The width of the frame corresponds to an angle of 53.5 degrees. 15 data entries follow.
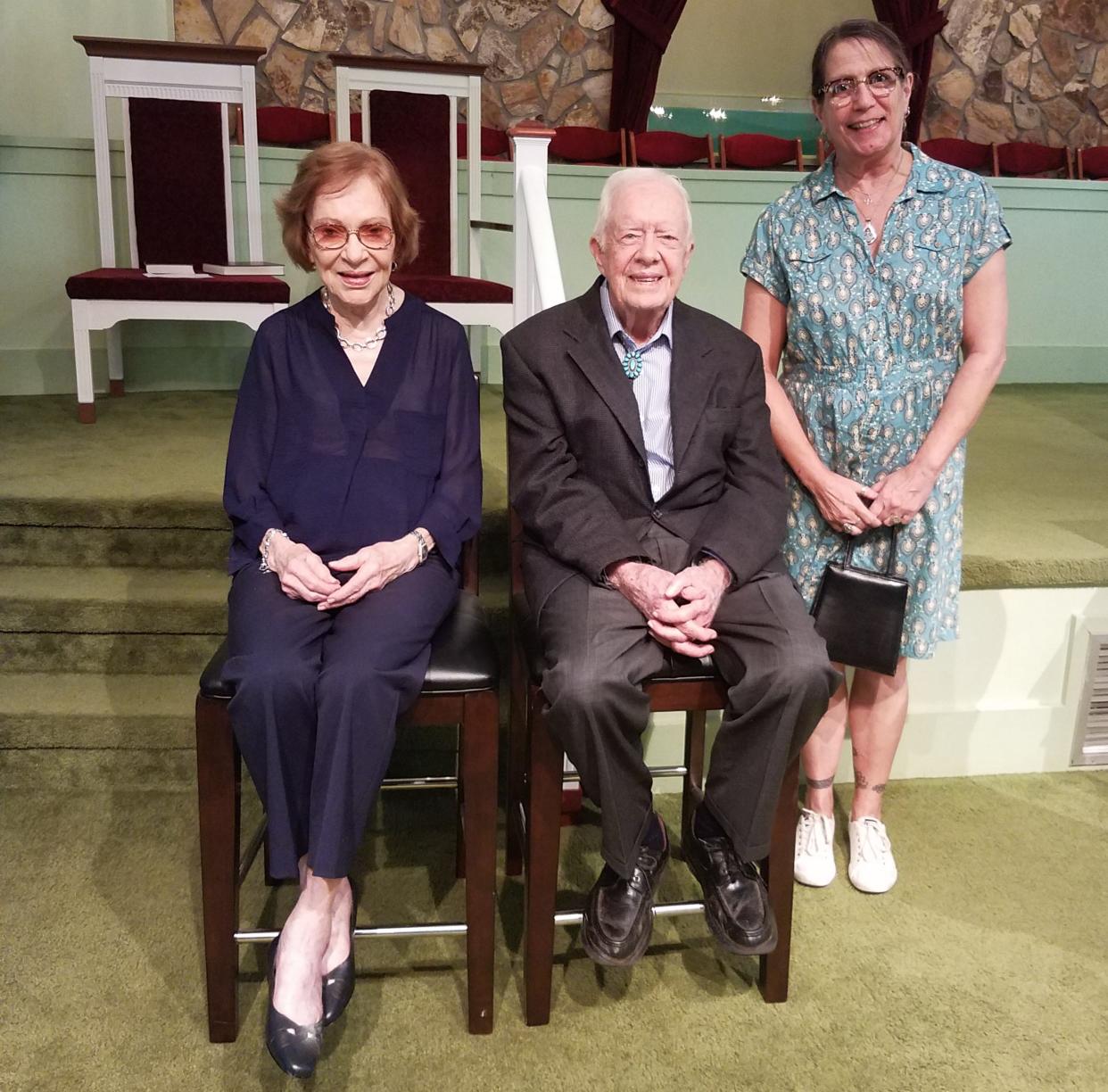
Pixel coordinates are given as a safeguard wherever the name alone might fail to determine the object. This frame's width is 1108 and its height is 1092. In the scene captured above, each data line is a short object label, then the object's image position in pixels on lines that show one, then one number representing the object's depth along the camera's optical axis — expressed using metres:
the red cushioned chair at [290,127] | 5.61
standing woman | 1.91
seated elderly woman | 1.58
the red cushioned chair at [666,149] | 6.07
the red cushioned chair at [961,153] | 6.23
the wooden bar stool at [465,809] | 1.64
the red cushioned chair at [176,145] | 3.96
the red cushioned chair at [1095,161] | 6.41
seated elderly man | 1.66
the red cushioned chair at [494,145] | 5.82
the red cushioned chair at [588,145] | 6.06
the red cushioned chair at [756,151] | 6.39
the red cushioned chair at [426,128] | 4.07
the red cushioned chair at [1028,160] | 6.48
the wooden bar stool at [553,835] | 1.72
